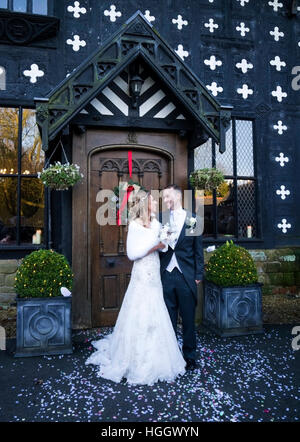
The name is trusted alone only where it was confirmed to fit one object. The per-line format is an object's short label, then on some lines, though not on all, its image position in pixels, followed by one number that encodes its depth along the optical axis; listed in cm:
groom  431
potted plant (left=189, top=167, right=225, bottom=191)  581
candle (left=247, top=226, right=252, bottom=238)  791
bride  392
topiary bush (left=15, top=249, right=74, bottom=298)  484
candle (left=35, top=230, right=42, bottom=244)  671
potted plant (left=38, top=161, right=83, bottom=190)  509
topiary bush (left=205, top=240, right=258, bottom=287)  563
